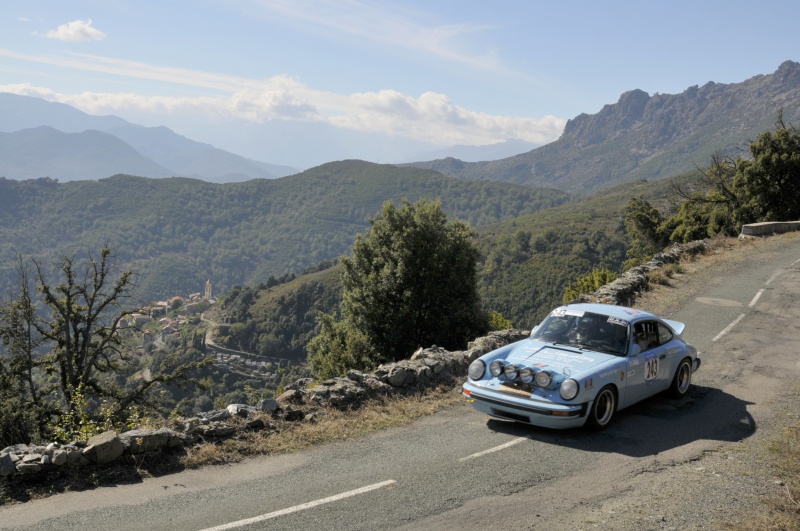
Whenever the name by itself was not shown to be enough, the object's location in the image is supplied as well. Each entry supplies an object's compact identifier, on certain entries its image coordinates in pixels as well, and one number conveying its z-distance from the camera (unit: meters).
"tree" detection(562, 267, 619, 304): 38.84
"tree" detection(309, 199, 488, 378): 27.25
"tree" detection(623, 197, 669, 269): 52.66
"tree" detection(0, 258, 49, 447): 22.72
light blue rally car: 8.05
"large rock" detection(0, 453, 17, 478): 6.32
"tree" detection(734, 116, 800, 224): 39.09
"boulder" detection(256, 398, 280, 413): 8.79
